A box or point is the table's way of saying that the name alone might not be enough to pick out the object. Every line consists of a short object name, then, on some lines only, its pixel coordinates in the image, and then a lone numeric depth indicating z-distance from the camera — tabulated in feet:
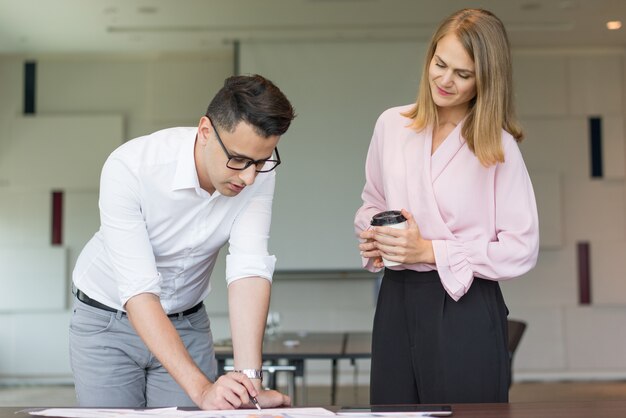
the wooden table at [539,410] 5.34
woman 6.76
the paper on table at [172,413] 5.36
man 6.23
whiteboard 28.07
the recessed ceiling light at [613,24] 26.34
